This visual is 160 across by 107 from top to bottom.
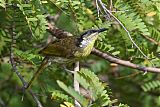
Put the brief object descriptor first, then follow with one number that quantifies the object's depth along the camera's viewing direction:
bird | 4.98
